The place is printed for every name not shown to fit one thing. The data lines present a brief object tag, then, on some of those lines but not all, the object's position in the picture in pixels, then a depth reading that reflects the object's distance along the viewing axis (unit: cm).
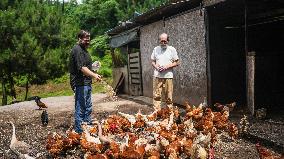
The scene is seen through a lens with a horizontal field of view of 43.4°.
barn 871
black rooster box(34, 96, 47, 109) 909
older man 848
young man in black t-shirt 682
